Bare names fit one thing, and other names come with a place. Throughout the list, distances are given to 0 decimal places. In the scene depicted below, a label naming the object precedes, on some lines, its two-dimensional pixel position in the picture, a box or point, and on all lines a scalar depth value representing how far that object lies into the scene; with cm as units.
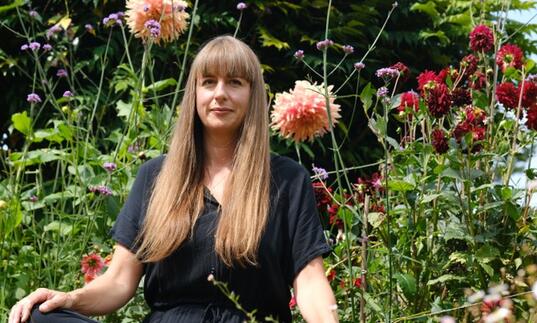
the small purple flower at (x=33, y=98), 292
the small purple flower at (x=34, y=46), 288
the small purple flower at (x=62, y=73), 299
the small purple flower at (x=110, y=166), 258
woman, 203
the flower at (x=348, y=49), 223
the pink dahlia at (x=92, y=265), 247
